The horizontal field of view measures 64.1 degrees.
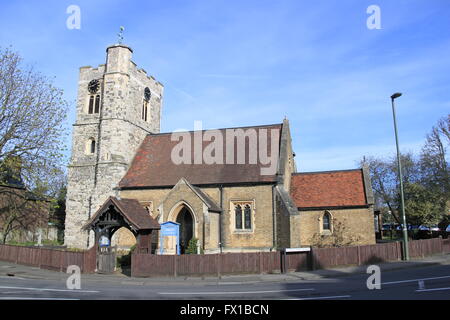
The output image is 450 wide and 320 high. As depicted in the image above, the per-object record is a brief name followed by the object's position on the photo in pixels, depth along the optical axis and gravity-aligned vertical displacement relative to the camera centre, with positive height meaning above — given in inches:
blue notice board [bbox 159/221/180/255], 853.2 -6.1
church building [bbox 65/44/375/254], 952.3 +132.3
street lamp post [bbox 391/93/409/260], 807.7 +21.6
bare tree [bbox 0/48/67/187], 949.2 +257.3
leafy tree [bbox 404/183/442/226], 1336.1 +73.5
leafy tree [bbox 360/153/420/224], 2167.8 +314.5
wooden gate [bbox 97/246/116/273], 759.7 -74.1
